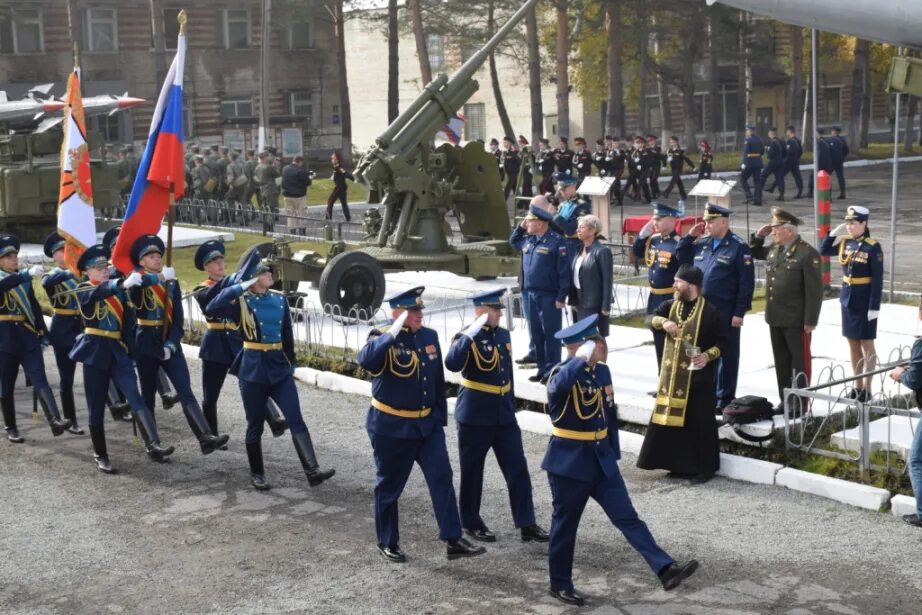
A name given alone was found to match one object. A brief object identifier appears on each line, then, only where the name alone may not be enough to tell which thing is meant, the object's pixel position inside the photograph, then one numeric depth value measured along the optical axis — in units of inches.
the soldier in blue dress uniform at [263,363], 401.1
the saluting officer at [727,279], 440.1
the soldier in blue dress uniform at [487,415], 346.6
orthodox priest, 390.0
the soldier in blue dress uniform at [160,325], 441.1
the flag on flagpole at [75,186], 536.1
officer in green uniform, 430.3
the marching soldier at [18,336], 475.5
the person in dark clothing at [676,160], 1289.4
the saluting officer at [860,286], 459.2
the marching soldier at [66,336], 488.7
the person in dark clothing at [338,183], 1133.1
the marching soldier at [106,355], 435.2
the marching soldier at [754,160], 1208.8
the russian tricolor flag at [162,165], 492.7
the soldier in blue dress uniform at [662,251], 476.7
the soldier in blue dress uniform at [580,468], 308.0
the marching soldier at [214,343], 439.8
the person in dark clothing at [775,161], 1199.6
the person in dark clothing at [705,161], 1315.2
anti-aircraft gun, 671.8
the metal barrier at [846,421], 383.7
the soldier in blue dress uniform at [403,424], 339.0
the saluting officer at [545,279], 500.1
